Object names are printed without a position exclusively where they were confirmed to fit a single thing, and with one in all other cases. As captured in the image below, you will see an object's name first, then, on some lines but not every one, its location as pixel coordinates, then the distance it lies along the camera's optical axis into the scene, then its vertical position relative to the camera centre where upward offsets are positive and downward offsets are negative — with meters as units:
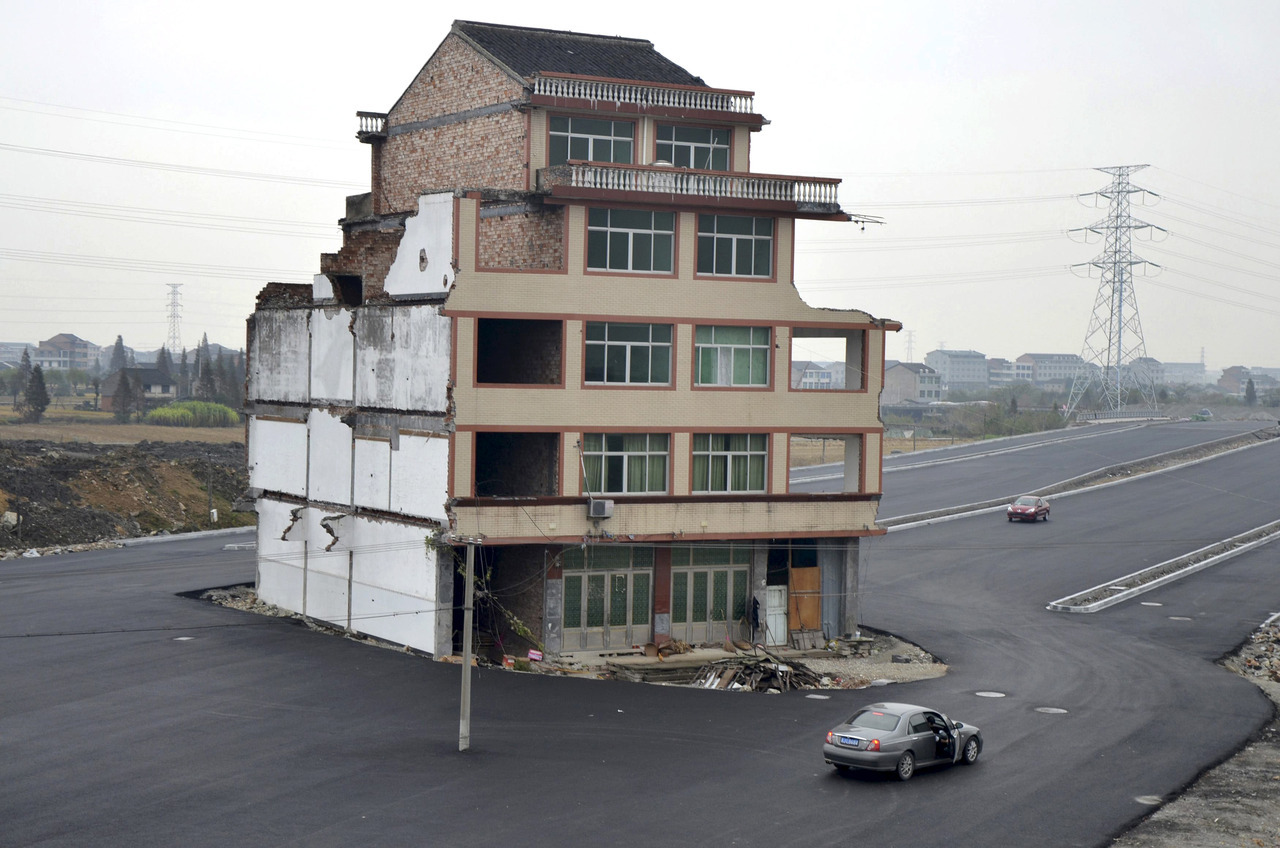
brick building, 41.50 +0.34
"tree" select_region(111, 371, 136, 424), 155.19 -1.16
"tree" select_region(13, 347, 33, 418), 187.00 +1.30
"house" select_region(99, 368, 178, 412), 168.12 +0.40
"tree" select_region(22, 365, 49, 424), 138.62 -1.19
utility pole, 29.74 -6.57
